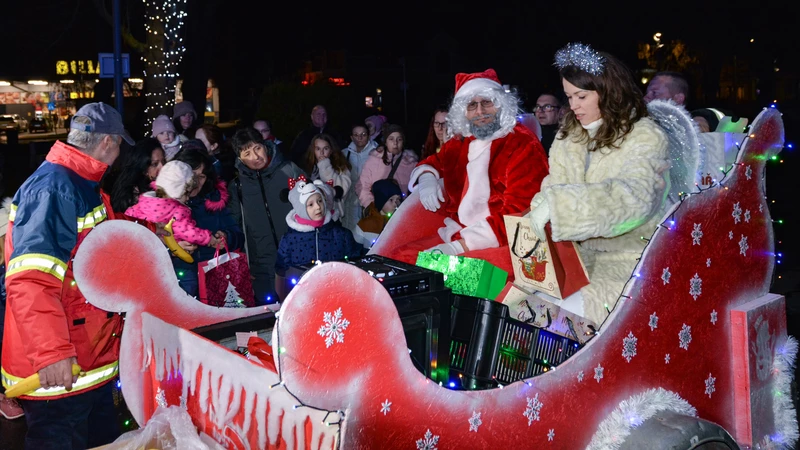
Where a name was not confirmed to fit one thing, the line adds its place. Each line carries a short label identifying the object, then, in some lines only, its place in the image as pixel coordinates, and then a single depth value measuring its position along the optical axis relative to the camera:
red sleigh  2.26
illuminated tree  14.06
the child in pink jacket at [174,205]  4.64
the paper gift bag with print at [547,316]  3.38
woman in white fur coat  3.10
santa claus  3.94
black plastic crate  3.17
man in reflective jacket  3.06
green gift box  3.44
